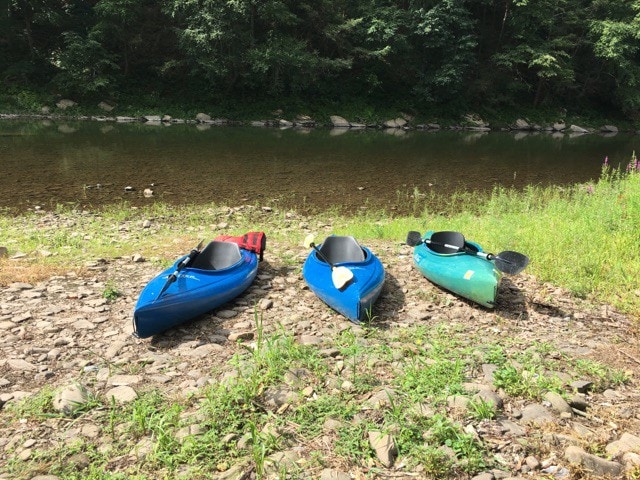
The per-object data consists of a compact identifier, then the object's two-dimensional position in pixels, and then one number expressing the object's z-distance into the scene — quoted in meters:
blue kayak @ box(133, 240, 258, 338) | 4.74
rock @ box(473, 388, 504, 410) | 3.61
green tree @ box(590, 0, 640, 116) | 31.81
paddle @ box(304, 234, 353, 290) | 5.23
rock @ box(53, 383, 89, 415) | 3.58
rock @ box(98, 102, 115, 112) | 29.36
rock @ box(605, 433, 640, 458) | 3.10
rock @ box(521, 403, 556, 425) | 3.44
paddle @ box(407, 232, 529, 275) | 5.44
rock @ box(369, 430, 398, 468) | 3.12
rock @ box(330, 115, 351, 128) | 31.53
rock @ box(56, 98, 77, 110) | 28.77
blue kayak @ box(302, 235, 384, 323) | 5.10
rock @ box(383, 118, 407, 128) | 32.38
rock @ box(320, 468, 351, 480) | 3.00
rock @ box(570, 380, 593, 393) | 3.80
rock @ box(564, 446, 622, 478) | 2.93
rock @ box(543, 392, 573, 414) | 3.55
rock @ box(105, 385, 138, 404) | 3.75
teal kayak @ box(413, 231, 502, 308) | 5.30
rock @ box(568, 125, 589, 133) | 35.47
